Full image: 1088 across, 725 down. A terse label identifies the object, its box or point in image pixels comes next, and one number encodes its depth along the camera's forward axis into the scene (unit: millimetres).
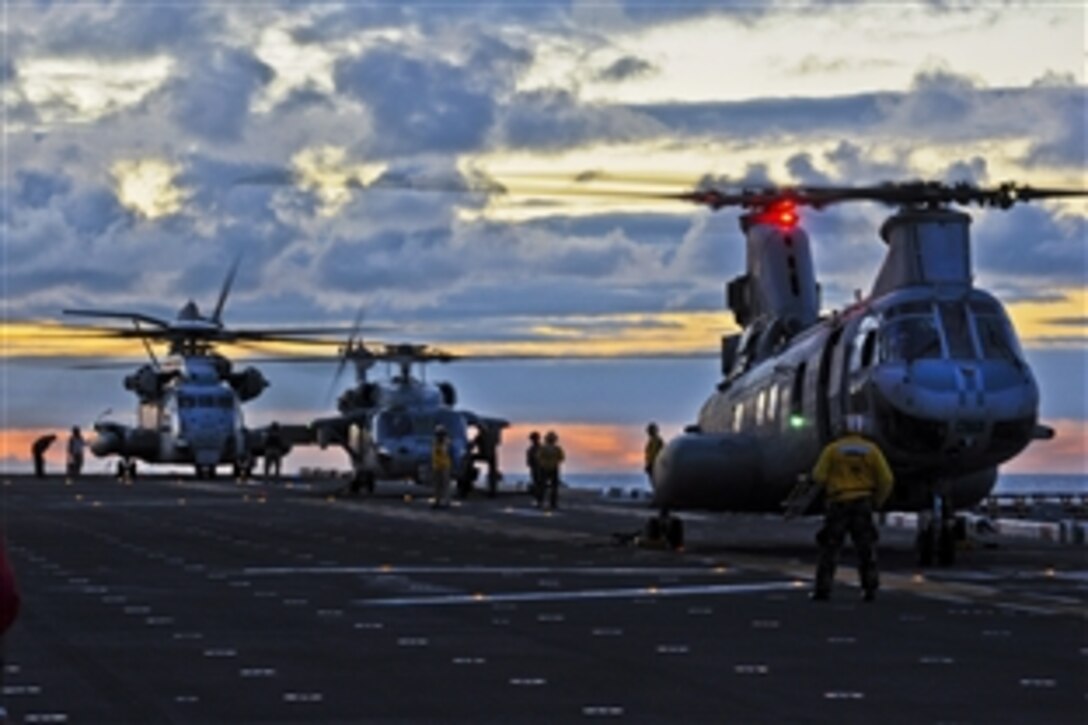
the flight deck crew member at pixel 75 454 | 100625
